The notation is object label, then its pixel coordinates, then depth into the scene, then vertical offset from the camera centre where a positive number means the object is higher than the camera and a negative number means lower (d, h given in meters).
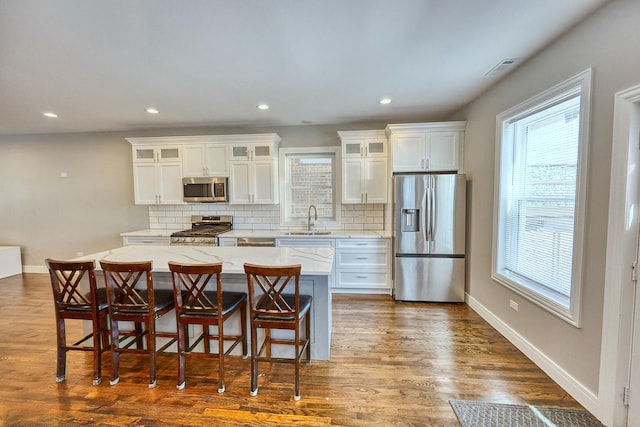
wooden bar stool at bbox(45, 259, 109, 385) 2.08 -0.86
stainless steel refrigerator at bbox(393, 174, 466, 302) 3.67 -0.52
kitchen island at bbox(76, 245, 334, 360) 2.37 -0.57
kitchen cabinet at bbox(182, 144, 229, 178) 4.50 +0.61
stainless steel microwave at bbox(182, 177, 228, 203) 4.50 +0.13
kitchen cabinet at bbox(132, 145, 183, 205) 4.57 +0.39
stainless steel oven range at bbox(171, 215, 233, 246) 4.23 -0.53
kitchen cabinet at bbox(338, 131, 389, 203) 4.24 +0.49
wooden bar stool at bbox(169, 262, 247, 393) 2.00 -0.83
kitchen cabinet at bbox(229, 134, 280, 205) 4.44 +0.45
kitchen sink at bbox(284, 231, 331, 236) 4.29 -0.55
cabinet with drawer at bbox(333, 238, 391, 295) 4.11 -0.99
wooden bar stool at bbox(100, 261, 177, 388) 2.02 -0.83
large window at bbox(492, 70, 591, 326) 1.97 +0.01
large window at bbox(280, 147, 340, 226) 4.71 +0.22
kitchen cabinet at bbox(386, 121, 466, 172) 3.89 +0.73
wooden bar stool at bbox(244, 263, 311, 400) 1.93 -0.83
